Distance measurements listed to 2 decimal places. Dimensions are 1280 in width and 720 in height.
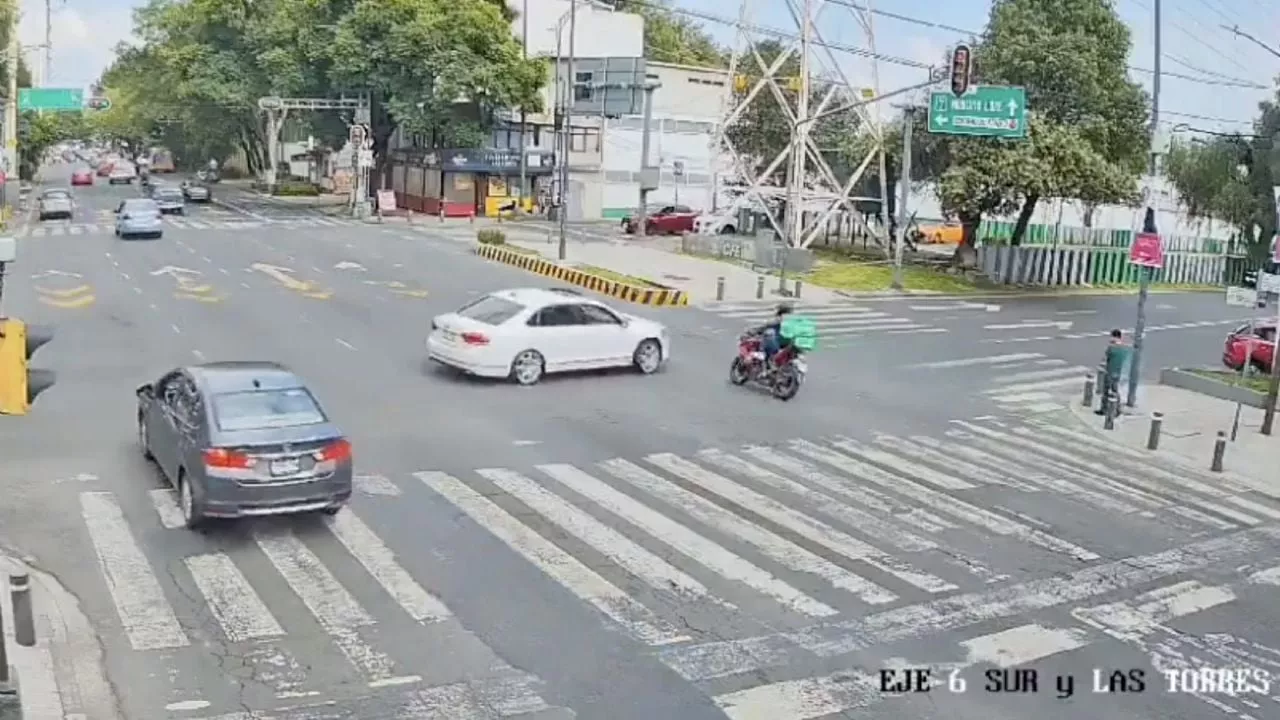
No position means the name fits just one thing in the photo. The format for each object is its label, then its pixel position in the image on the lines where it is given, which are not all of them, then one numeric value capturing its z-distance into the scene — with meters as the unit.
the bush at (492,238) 48.28
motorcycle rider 22.60
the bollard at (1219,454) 19.25
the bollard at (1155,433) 20.50
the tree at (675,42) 105.69
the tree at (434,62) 65.50
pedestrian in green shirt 22.67
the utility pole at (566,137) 42.97
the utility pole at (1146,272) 24.11
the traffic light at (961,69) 29.17
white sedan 21.98
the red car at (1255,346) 28.11
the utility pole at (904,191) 39.69
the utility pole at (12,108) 54.88
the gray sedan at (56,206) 57.53
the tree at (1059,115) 44.44
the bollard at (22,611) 9.93
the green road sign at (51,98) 46.50
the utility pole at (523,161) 70.00
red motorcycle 22.50
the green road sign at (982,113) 35.91
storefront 69.69
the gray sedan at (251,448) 12.97
